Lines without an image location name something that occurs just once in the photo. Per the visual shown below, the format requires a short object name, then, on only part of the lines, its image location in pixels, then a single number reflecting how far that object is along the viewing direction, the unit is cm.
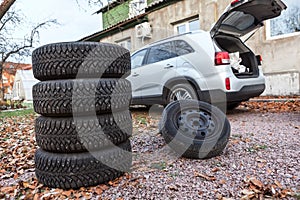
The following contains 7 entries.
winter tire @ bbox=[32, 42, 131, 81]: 165
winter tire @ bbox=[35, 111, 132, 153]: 162
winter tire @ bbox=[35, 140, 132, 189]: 162
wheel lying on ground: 205
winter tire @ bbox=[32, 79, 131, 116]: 161
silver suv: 383
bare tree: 1434
